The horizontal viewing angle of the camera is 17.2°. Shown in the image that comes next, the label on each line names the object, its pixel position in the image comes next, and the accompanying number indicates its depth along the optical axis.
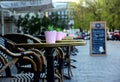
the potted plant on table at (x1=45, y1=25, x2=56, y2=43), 5.12
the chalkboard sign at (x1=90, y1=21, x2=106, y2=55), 18.03
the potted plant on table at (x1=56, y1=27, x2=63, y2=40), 6.28
